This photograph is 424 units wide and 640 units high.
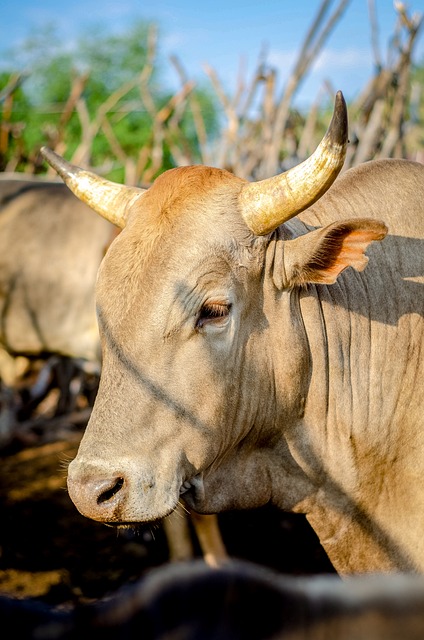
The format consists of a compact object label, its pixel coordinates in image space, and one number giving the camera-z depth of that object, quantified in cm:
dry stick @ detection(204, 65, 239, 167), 879
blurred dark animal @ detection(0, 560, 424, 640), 78
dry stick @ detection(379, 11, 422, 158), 708
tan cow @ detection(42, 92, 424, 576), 266
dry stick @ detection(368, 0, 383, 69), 682
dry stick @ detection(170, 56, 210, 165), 917
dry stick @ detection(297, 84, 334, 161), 862
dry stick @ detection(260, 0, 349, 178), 547
